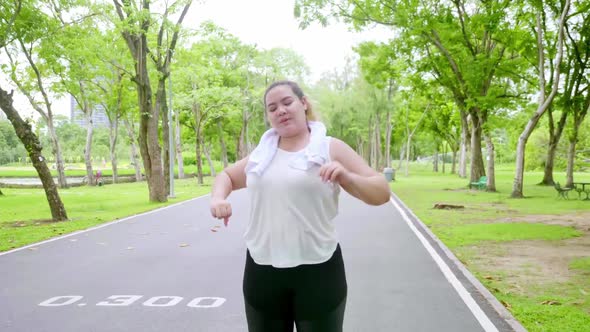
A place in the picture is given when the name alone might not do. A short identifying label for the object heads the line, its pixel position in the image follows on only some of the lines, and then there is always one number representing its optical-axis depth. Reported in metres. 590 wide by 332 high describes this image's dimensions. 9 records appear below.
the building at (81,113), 41.35
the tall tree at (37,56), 17.23
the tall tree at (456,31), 24.00
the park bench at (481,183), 28.43
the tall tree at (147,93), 20.91
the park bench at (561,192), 22.55
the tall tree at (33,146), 14.58
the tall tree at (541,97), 20.42
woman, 2.42
